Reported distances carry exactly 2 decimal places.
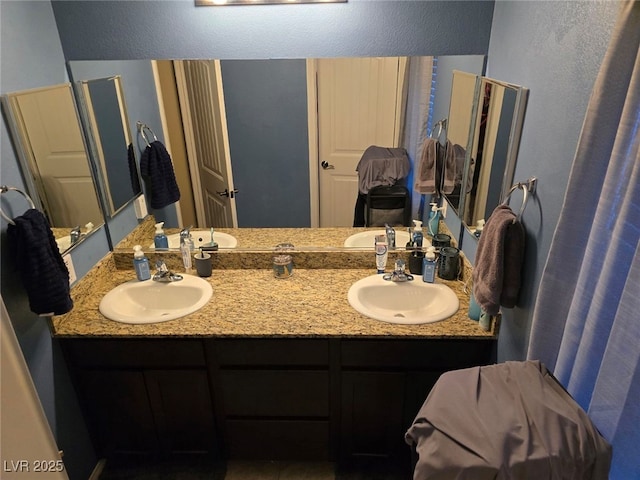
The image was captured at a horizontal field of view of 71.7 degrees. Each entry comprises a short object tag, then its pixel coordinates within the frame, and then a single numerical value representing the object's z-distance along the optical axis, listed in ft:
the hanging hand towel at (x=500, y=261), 4.61
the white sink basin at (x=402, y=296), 6.28
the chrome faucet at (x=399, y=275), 6.57
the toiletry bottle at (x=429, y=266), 6.42
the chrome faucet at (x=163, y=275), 6.72
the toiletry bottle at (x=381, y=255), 6.73
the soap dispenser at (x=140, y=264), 6.65
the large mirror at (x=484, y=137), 4.99
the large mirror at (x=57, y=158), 5.14
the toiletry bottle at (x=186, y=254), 6.91
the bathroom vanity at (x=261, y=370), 5.71
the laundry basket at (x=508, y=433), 3.11
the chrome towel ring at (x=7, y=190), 4.74
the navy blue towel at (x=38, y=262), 4.81
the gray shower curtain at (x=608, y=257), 2.83
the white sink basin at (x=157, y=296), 6.42
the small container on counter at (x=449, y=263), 6.56
